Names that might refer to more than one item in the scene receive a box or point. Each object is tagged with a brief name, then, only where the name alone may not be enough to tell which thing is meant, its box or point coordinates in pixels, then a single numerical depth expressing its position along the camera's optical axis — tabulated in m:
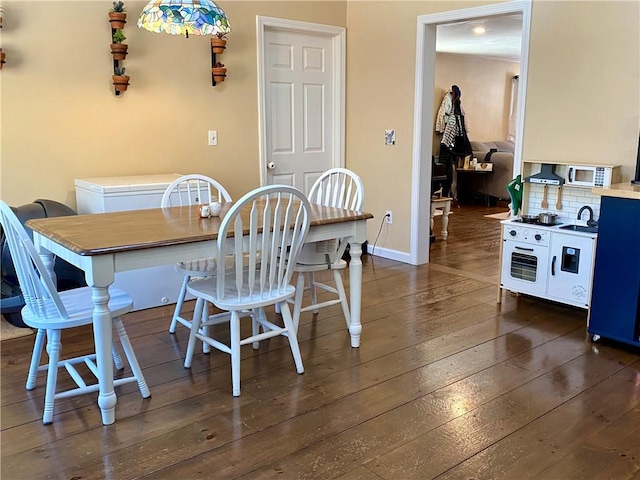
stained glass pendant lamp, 2.43
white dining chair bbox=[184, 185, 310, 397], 2.44
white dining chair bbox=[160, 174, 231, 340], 2.92
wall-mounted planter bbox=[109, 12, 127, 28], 3.76
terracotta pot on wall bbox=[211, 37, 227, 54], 4.28
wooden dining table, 2.20
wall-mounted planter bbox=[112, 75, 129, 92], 3.86
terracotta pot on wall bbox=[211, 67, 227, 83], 4.35
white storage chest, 3.48
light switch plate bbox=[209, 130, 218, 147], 4.50
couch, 8.38
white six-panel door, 4.83
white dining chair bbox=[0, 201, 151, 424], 2.23
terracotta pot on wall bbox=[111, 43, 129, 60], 3.79
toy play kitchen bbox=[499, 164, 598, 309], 3.44
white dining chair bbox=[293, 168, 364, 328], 3.14
